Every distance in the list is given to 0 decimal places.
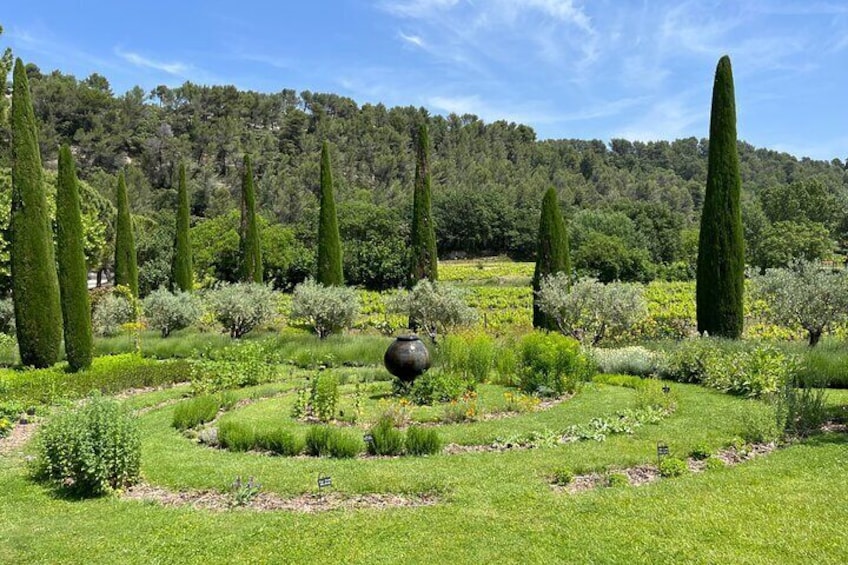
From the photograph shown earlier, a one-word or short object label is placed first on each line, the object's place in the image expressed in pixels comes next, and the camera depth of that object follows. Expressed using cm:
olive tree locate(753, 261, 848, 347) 1428
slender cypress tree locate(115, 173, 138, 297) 2803
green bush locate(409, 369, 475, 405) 1160
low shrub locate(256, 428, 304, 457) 822
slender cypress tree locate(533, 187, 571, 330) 2242
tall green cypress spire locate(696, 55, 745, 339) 1755
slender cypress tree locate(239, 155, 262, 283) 2808
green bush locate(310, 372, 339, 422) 1016
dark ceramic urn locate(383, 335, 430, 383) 1166
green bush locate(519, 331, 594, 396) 1227
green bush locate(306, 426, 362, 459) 797
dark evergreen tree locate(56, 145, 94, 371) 1558
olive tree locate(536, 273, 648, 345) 1645
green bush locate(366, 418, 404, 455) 802
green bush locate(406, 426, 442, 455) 808
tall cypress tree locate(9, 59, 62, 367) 1567
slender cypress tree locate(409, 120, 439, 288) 2394
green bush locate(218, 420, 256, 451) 845
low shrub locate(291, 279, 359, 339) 1988
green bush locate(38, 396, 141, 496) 675
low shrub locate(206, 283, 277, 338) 2059
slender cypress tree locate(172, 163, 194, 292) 2864
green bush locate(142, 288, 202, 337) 2212
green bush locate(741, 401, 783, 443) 812
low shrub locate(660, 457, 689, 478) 683
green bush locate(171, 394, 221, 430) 982
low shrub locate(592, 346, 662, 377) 1476
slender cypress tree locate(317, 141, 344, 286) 2472
